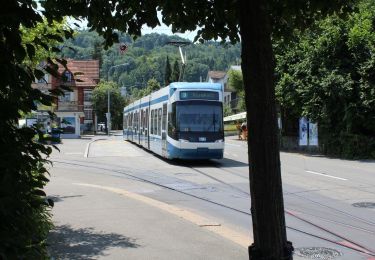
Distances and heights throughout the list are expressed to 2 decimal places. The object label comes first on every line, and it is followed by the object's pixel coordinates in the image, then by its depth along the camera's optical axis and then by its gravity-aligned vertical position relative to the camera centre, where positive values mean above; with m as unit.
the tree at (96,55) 119.12 +15.81
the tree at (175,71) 120.75 +12.75
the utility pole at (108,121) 71.69 +0.82
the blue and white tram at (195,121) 21.95 +0.23
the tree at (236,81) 69.88 +5.78
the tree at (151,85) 107.86 +8.23
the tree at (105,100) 85.81 +4.41
